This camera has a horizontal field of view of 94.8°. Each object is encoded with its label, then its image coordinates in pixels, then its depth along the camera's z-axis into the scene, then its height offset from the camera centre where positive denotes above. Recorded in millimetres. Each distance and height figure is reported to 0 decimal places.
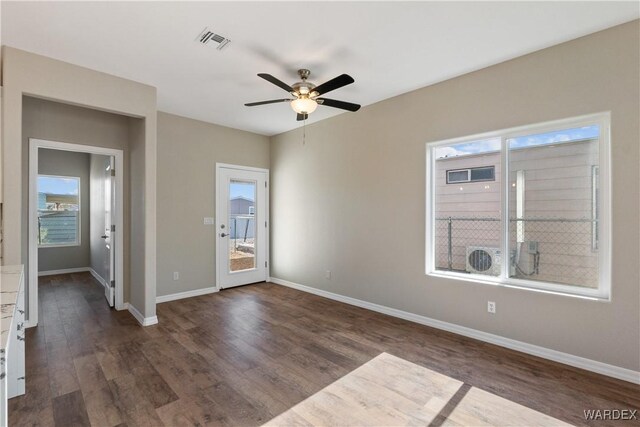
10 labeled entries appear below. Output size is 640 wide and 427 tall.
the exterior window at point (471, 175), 3275 +448
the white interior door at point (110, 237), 4176 -369
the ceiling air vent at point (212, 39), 2516 +1534
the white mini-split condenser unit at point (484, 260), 3212 -525
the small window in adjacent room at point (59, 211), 6270 +32
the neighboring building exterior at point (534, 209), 2691 +46
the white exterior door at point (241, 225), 5184 -233
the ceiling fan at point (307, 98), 2926 +1165
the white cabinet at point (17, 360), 2064 -1071
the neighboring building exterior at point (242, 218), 5363 -96
